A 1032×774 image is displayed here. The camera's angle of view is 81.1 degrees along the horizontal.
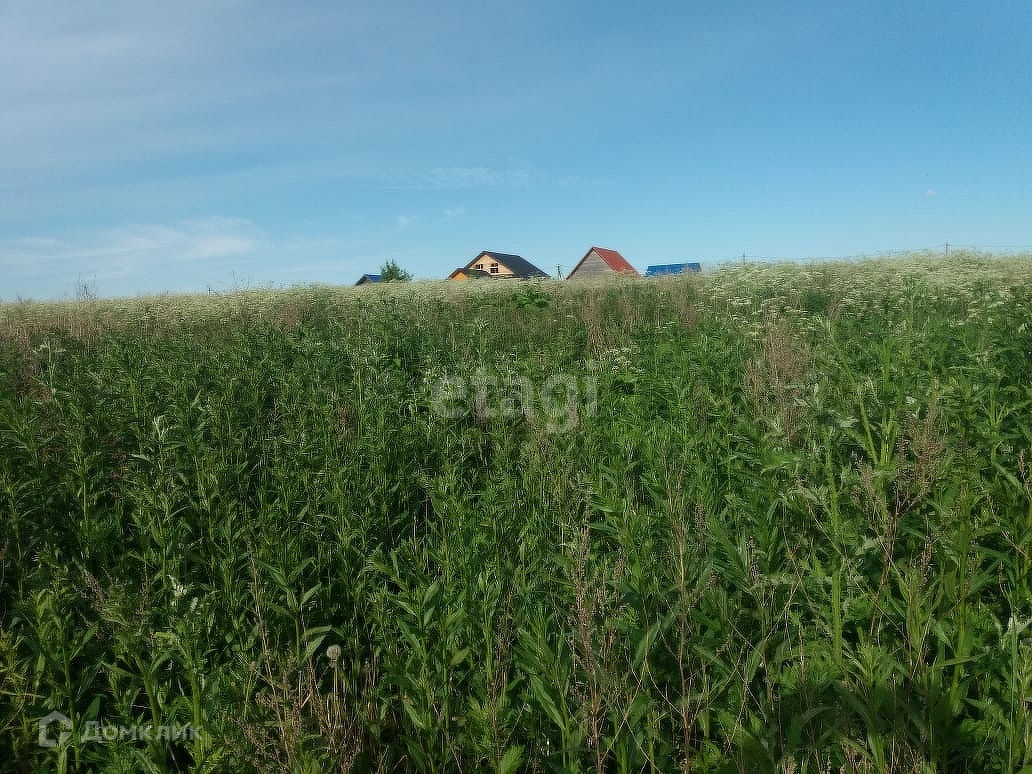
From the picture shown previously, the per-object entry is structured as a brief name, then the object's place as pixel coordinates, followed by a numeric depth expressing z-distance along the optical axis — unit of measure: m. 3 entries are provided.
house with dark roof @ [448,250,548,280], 64.12
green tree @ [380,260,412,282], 65.76
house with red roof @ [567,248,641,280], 55.62
